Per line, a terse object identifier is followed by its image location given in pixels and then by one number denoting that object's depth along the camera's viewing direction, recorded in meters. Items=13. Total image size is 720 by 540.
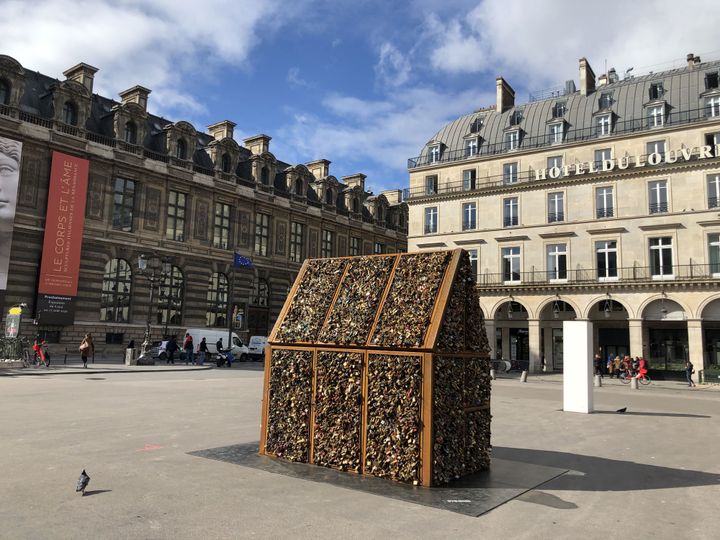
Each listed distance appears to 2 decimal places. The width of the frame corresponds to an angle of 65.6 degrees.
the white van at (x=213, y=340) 41.47
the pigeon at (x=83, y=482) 5.76
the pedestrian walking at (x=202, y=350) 35.22
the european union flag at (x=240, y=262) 41.72
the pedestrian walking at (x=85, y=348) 26.92
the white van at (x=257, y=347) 43.78
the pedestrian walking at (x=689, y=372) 32.03
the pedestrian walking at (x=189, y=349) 35.41
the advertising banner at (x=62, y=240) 35.81
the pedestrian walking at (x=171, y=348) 34.22
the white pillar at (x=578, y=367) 15.52
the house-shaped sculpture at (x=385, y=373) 6.75
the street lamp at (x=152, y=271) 33.12
